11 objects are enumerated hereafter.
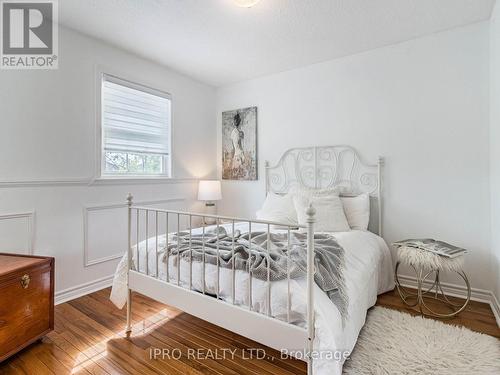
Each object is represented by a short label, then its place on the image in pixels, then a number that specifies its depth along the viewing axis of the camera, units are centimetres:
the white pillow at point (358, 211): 271
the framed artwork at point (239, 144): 373
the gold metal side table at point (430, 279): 203
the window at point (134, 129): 282
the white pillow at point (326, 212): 259
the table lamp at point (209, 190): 360
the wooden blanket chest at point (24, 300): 159
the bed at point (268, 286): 123
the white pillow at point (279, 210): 282
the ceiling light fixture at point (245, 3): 197
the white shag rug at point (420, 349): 152
